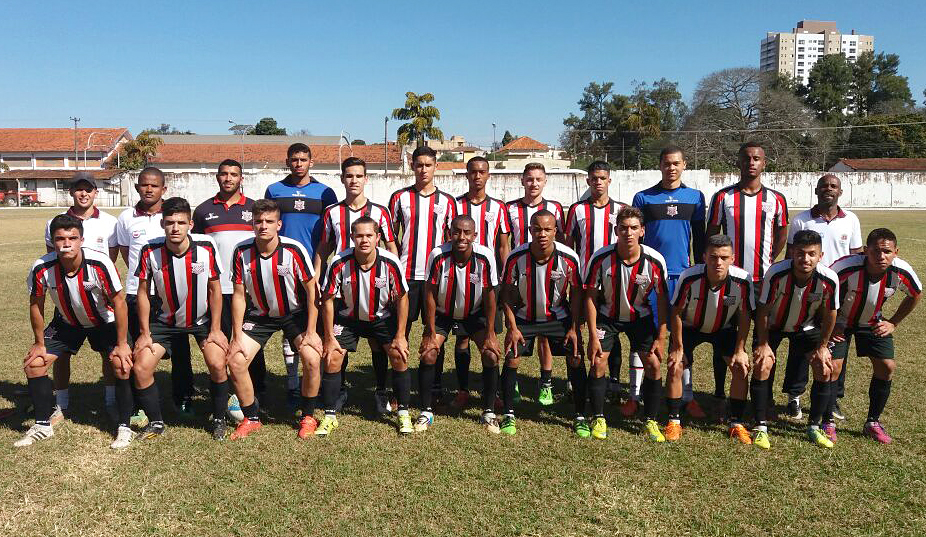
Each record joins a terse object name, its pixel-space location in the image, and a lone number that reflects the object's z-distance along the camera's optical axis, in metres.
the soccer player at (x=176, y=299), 4.63
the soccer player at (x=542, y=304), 4.82
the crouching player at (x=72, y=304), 4.55
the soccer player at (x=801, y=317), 4.45
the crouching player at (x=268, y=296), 4.73
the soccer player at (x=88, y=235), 5.09
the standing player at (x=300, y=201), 5.58
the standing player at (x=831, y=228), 5.05
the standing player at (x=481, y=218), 5.52
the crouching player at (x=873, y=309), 4.53
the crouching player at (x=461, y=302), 4.81
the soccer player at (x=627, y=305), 4.69
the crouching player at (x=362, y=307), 4.84
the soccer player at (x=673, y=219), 5.24
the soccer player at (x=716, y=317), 4.58
